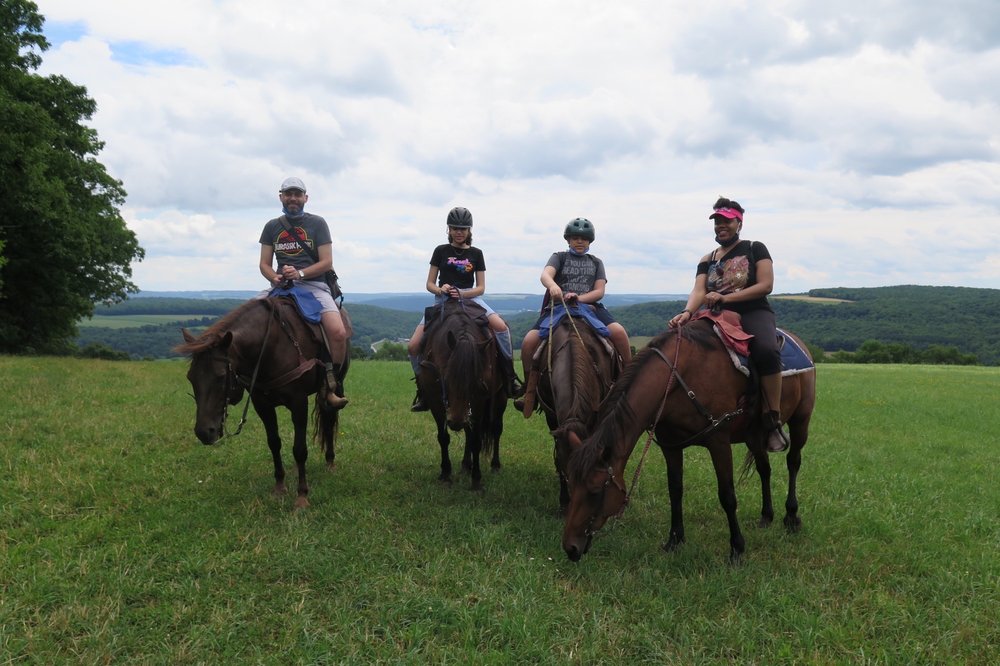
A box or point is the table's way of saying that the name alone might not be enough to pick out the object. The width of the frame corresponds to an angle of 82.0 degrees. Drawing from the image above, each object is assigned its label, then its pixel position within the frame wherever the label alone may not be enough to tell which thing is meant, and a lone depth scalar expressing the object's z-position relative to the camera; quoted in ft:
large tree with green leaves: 67.21
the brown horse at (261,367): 18.02
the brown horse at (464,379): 21.81
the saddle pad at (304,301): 22.70
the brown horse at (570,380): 17.13
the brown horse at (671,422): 15.10
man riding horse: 23.30
